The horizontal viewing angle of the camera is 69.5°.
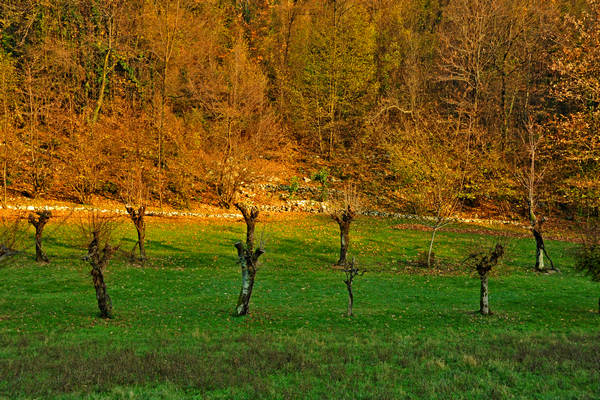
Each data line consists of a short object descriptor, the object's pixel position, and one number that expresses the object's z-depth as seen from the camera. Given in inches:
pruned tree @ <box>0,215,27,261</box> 705.0
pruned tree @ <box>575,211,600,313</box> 795.4
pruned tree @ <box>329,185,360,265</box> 1238.9
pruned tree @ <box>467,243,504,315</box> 787.4
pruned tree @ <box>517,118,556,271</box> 1204.5
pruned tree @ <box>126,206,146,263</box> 1175.0
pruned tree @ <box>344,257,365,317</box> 771.9
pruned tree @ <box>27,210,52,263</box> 1098.1
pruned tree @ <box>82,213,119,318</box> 710.5
